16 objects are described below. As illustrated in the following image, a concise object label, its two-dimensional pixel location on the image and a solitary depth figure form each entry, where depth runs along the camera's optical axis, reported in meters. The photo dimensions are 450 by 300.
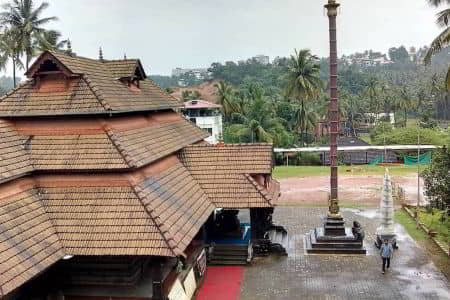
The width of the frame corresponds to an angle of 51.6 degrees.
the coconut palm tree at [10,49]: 35.03
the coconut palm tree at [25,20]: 36.09
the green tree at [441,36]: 18.03
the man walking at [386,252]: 16.69
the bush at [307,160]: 47.66
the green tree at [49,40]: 35.72
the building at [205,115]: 53.34
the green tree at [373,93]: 77.25
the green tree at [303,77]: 45.41
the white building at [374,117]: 85.62
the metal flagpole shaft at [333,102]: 19.42
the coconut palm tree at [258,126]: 41.66
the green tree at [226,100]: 56.59
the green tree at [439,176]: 18.88
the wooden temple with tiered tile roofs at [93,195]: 11.93
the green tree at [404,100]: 76.51
